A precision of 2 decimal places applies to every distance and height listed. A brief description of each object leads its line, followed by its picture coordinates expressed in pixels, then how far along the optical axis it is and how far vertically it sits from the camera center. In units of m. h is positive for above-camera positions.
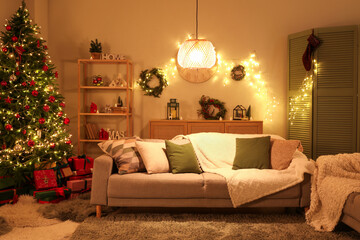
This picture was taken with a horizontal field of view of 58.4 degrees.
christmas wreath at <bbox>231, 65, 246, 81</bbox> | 5.46 +0.69
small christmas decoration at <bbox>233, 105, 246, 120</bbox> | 5.33 +0.03
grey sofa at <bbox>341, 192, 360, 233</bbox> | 2.51 -0.78
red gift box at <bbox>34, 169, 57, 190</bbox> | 3.88 -0.81
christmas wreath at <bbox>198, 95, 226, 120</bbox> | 5.34 +0.11
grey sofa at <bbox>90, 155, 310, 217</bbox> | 3.11 -0.77
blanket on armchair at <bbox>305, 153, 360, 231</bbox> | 2.73 -0.64
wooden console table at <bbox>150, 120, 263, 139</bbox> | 5.09 -0.22
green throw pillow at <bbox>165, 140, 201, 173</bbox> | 3.39 -0.48
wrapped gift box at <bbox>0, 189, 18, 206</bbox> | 3.60 -0.95
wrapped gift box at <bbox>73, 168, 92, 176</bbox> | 4.22 -0.78
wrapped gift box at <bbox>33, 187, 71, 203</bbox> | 3.65 -0.93
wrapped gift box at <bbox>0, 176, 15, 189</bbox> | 3.77 -0.82
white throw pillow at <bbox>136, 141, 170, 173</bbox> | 3.32 -0.46
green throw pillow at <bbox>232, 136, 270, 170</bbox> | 3.54 -0.45
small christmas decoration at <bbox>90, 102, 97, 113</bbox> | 5.33 +0.08
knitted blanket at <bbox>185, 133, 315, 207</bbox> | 3.09 -0.62
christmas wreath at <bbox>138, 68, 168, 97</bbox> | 5.42 +0.55
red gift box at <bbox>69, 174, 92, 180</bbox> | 4.14 -0.83
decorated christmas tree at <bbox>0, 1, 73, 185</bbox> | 3.90 +0.09
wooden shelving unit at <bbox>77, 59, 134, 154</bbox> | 5.45 +0.30
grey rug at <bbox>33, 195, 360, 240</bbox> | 2.73 -1.02
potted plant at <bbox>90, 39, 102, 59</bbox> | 5.24 +1.03
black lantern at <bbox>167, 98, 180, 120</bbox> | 5.32 +0.06
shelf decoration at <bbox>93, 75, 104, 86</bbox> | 5.33 +0.53
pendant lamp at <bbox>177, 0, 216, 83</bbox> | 4.33 +0.80
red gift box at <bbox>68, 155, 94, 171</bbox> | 4.29 -0.67
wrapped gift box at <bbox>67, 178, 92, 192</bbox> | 3.91 -0.88
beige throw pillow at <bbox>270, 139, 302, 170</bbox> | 3.49 -0.43
